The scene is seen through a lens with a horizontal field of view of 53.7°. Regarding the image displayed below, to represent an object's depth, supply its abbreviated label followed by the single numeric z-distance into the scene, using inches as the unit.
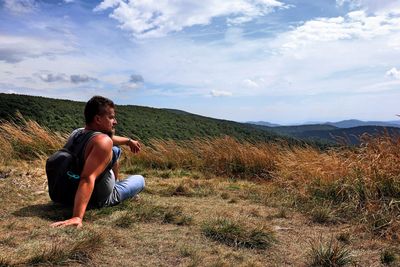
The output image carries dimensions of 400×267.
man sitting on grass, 129.0
